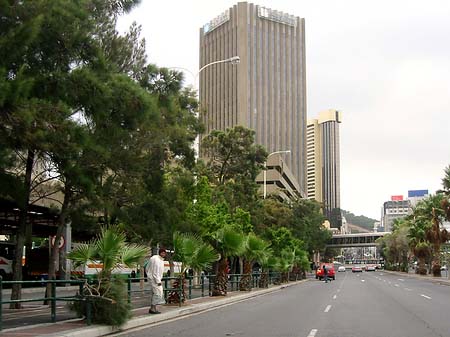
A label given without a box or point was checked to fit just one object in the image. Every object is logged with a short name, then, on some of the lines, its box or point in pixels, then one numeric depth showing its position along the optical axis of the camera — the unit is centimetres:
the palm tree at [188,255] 2156
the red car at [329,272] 5978
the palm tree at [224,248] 2747
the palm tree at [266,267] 3878
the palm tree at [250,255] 3275
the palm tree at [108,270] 1485
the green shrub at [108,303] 1480
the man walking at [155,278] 1756
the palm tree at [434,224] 6494
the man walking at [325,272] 5656
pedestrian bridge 14388
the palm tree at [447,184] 5758
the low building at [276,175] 10919
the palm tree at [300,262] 5591
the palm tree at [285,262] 4500
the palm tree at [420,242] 7372
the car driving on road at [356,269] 10965
